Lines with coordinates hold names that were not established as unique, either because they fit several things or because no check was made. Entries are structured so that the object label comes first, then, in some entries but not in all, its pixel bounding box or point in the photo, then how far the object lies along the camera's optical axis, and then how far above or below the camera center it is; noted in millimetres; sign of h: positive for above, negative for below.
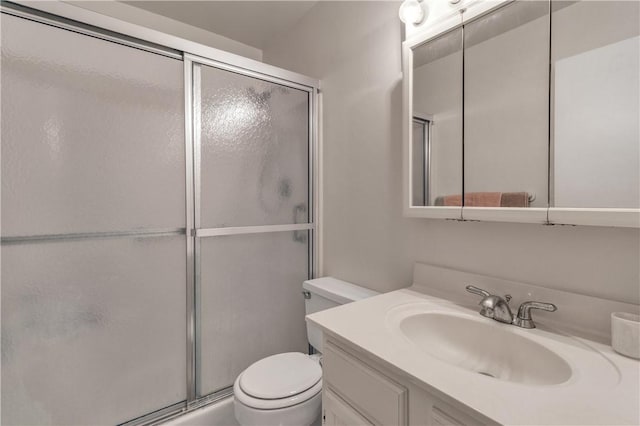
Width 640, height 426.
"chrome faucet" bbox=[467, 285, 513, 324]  946 -319
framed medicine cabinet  781 +298
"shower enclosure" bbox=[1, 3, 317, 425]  1144 -57
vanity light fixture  1204 +791
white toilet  1188 -750
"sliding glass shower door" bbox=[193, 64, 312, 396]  1527 -64
